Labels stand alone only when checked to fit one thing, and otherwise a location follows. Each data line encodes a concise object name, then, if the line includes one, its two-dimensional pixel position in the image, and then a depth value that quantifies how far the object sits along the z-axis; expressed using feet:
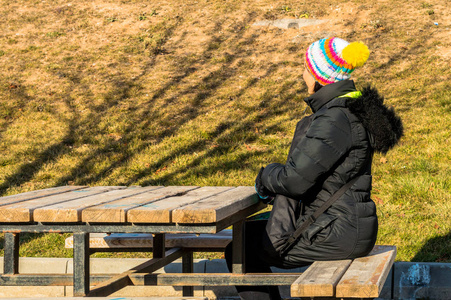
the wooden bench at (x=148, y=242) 28.30
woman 19.83
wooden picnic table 18.75
